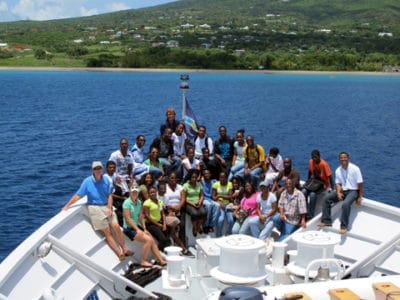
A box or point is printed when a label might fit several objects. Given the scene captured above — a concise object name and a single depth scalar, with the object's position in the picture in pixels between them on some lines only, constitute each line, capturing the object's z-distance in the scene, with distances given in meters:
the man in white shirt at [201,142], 12.78
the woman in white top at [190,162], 11.55
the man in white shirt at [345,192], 10.32
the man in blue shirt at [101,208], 9.56
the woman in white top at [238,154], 12.20
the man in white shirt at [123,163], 11.20
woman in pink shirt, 10.38
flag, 14.04
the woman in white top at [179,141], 12.51
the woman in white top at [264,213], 10.27
